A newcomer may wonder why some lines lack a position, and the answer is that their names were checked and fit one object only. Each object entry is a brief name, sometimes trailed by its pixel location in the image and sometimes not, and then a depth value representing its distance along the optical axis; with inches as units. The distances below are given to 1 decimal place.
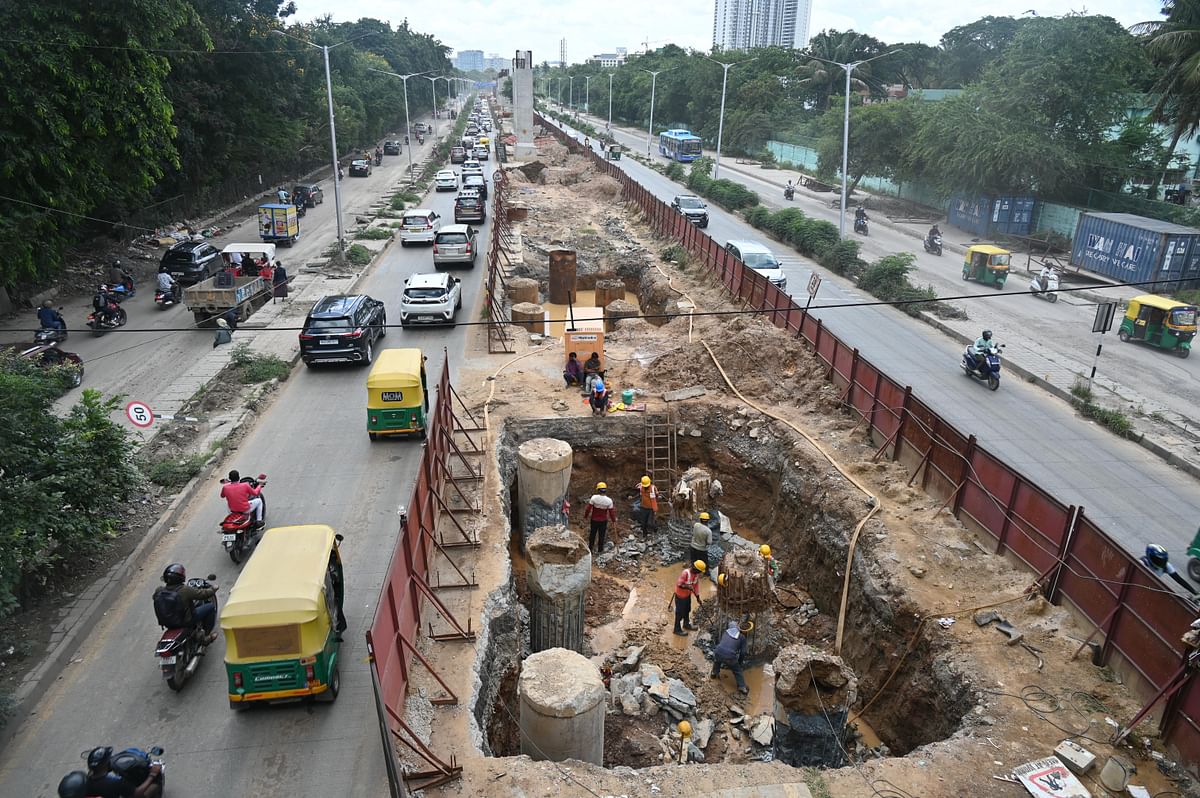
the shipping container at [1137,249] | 1186.0
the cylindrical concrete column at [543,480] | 566.3
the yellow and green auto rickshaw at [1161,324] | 940.0
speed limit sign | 537.3
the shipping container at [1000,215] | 1651.1
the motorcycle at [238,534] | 479.8
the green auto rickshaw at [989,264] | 1263.5
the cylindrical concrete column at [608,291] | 1222.3
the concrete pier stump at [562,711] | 346.1
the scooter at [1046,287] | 1191.6
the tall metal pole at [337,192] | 1254.2
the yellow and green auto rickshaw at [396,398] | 628.4
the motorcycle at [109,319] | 933.8
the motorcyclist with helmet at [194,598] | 380.5
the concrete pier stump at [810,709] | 398.9
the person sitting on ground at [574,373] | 765.9
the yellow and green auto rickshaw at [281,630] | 339.9
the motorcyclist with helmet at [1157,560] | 418.0
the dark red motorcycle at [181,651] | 371.9
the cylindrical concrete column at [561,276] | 1162.6
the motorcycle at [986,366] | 833.5
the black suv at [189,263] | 1122.0
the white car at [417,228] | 1498.5
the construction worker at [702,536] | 572.7
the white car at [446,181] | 2190.0
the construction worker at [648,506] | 641.0
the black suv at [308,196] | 1978.3
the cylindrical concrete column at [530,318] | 968.3
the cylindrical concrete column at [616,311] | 1038.0
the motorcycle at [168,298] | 1060.5
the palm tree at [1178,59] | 1333.7
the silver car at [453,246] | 1261.1
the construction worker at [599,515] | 613.6
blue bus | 2979.8
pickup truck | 952.9
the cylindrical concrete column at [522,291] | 1096.2
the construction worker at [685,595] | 527.2
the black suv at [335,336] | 800.3
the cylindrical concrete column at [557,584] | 463.8
